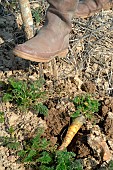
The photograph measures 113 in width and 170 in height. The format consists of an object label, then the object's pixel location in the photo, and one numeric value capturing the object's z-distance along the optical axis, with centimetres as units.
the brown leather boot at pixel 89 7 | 371
